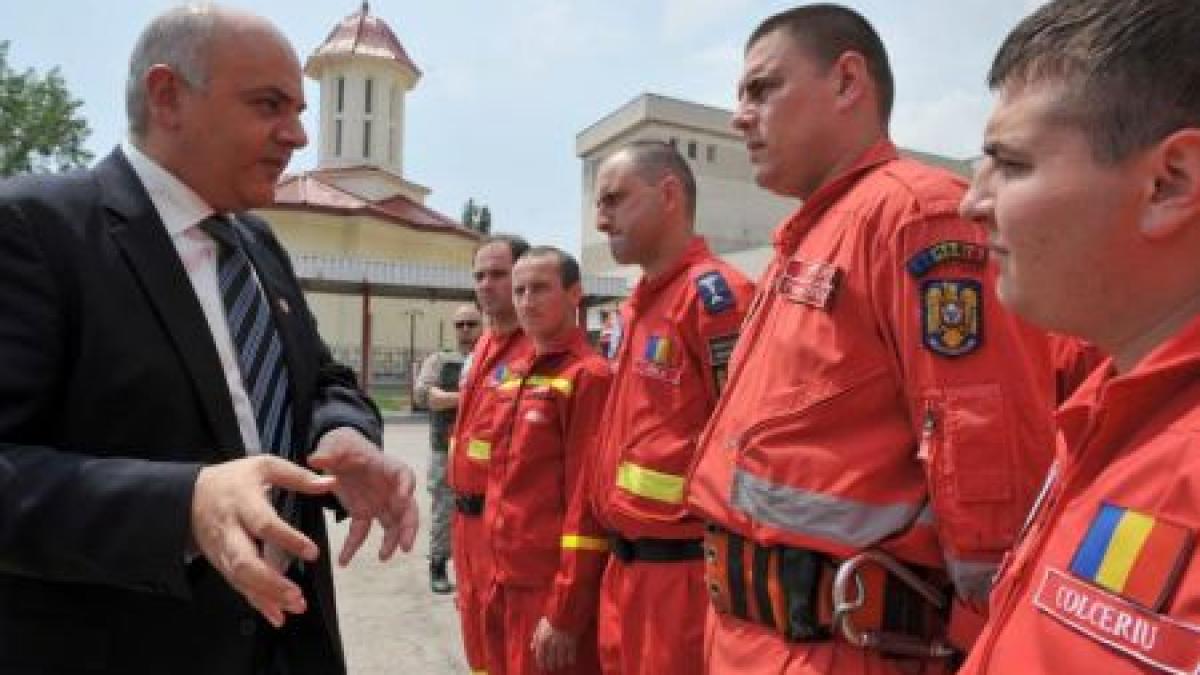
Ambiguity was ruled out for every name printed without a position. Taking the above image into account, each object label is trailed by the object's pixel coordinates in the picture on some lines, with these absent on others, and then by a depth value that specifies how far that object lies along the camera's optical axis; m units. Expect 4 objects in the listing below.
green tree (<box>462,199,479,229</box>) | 71.06
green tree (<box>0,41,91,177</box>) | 37.03
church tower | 46.38
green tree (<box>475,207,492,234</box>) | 70.14
